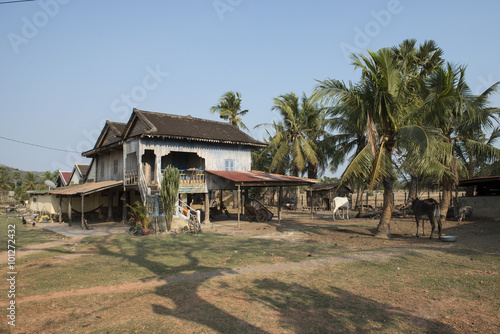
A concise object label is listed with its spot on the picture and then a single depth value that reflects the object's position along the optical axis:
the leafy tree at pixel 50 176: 56.85
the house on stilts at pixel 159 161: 20.59
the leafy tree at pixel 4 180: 56.42
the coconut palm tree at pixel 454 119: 13.37
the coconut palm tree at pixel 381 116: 13.60
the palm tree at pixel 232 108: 37.38
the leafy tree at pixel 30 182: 57.28
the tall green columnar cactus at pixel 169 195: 17.27
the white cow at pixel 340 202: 24.83
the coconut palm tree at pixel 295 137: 31.89
